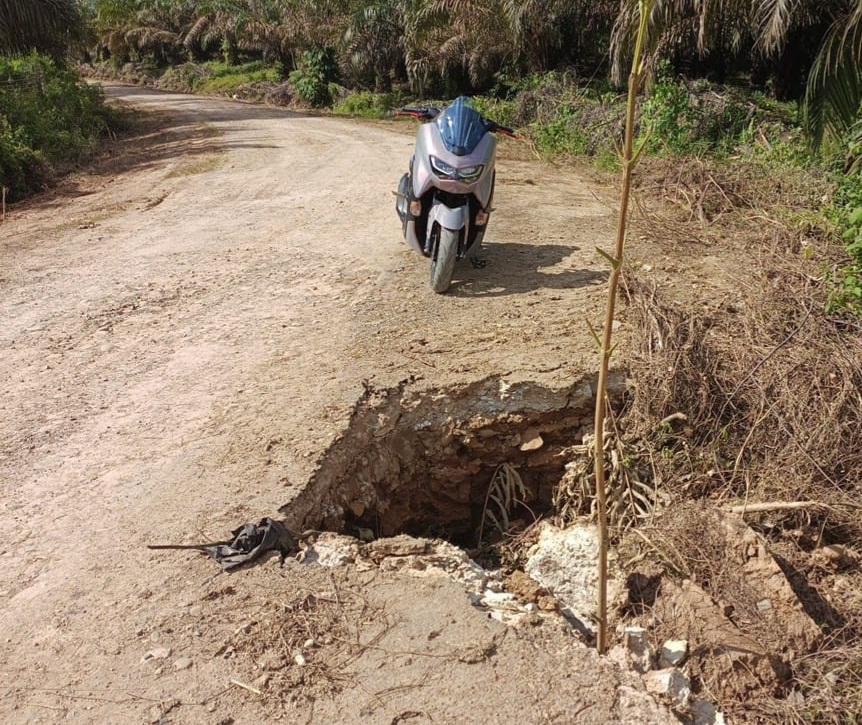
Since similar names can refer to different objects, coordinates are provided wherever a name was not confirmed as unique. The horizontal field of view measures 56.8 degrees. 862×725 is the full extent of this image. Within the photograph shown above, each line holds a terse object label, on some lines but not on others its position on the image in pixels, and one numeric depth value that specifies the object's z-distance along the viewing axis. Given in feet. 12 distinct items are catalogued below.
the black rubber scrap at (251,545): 10.27
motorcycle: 17.01
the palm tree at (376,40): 67.36
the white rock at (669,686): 9.05
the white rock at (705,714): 9.29
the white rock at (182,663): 8.73
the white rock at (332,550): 10.57
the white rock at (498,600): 10.30
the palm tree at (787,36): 24.27
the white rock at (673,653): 10.08
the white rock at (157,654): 8.84
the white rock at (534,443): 14.53
